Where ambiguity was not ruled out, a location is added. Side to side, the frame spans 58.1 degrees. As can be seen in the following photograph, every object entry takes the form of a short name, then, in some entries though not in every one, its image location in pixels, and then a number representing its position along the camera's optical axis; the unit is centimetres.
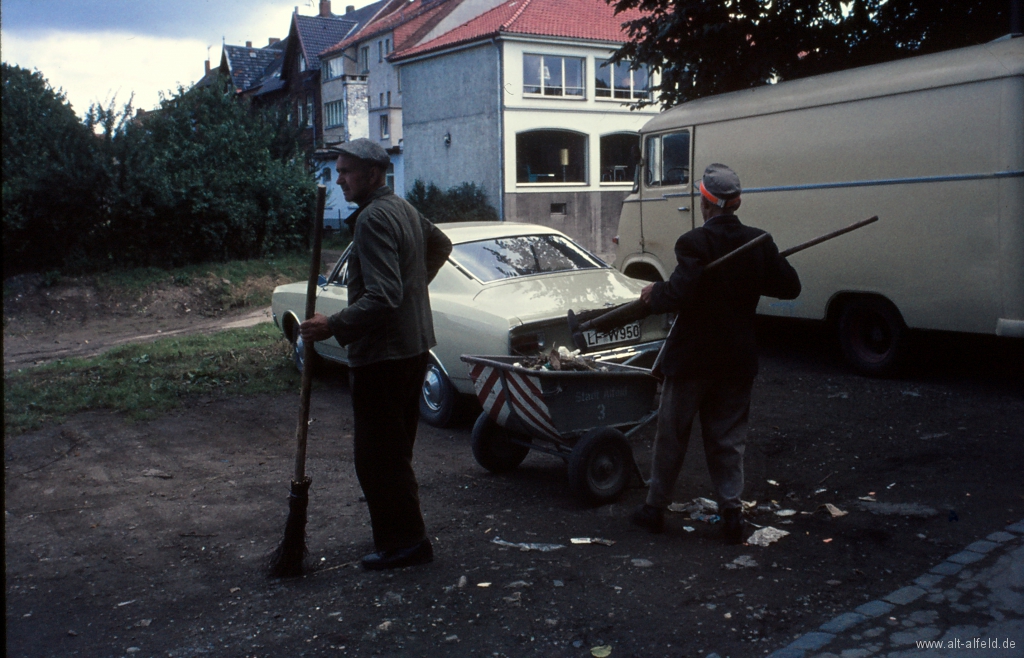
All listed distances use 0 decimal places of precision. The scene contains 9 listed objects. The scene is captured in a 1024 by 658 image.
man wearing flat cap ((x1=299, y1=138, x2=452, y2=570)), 411
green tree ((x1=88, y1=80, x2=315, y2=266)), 1855
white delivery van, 749
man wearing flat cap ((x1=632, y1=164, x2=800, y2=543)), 450
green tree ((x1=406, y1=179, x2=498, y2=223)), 3472
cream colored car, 663
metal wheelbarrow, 520
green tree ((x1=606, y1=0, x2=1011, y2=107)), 1128
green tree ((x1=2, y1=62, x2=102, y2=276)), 1734
